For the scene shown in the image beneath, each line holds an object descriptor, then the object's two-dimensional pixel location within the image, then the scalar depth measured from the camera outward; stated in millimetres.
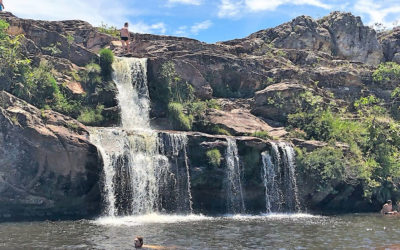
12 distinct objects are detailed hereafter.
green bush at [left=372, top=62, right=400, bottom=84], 49875
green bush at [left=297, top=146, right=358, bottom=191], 32531
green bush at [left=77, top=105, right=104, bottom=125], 32469
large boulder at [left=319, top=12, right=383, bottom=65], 59469
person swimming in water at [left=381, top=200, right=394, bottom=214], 31903
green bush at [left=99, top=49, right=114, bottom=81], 37000
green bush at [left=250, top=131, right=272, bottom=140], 34966
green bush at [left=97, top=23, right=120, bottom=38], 49312
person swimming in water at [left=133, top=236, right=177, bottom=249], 17422
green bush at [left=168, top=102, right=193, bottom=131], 35350
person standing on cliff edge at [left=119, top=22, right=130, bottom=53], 41781
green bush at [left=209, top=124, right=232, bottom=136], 35156
